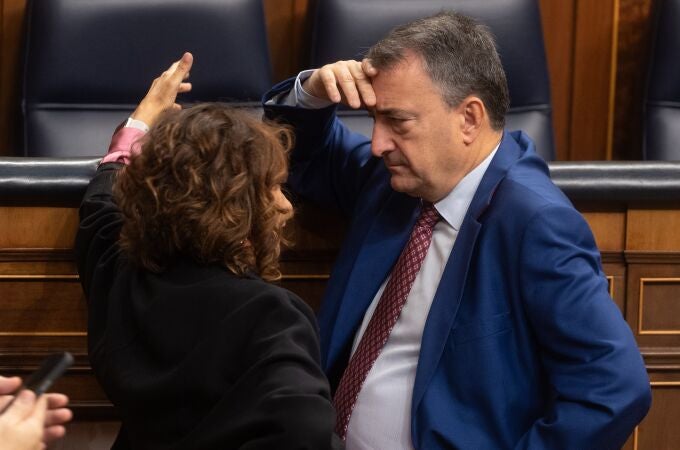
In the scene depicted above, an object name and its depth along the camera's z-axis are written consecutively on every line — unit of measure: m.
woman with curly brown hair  12.87
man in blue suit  13.18
